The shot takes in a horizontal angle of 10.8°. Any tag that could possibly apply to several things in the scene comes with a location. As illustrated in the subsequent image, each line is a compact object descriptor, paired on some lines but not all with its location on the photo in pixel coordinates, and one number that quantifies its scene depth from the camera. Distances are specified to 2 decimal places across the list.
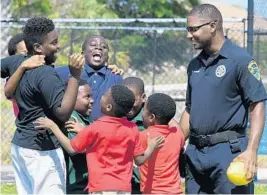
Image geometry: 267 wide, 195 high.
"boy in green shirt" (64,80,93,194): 12.01
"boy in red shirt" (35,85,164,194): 10.82
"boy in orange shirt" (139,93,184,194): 11.38
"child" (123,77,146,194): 12.14
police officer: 10.33
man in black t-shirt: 10.73
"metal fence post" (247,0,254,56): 15.64
